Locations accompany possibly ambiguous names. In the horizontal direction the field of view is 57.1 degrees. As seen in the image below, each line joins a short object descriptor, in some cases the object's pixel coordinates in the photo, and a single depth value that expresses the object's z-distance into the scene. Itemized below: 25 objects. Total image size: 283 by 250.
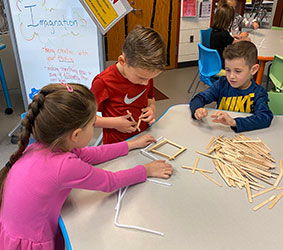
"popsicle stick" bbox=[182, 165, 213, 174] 1.08
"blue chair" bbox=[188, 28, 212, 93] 3.62
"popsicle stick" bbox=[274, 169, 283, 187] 1.02
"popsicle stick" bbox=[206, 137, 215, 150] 1.25
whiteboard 2.21
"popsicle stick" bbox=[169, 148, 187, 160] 1.15
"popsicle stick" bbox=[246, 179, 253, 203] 0.93
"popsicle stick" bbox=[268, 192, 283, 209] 0.92
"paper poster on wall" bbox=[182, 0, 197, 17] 4.84
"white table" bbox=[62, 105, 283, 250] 0.78
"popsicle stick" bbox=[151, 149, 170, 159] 1.17
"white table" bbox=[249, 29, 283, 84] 2.96
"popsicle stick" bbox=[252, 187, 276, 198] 0.96
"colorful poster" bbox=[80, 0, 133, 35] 1.84
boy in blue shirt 1.55
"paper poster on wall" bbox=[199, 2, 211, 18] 4.94
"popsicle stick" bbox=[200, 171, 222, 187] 1.01
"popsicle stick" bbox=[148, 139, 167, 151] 1.23
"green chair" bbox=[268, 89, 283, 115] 1.75
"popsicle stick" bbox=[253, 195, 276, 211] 0.90
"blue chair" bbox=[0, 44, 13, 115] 3.25
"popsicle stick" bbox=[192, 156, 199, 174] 1.08
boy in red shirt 1.24
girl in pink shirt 0.85
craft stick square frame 1.17
